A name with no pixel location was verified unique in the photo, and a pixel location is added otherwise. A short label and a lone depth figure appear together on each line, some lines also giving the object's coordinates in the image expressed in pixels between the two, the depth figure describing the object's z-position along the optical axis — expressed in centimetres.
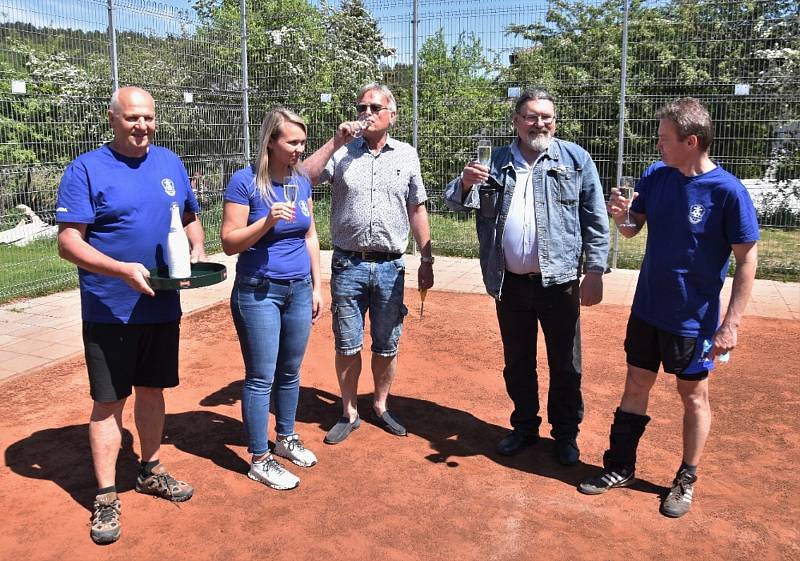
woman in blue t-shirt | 354
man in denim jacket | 388
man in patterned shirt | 419
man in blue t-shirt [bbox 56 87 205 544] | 315
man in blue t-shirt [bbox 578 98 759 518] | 332
